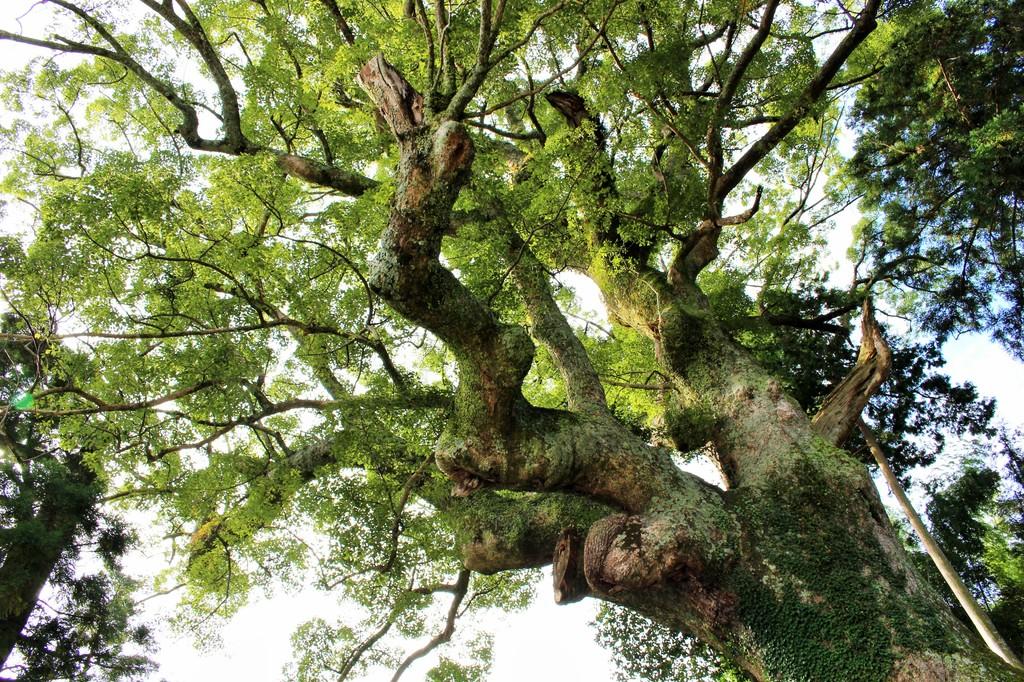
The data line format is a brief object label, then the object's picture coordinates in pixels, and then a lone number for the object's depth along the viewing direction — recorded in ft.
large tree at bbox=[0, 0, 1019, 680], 12.88
